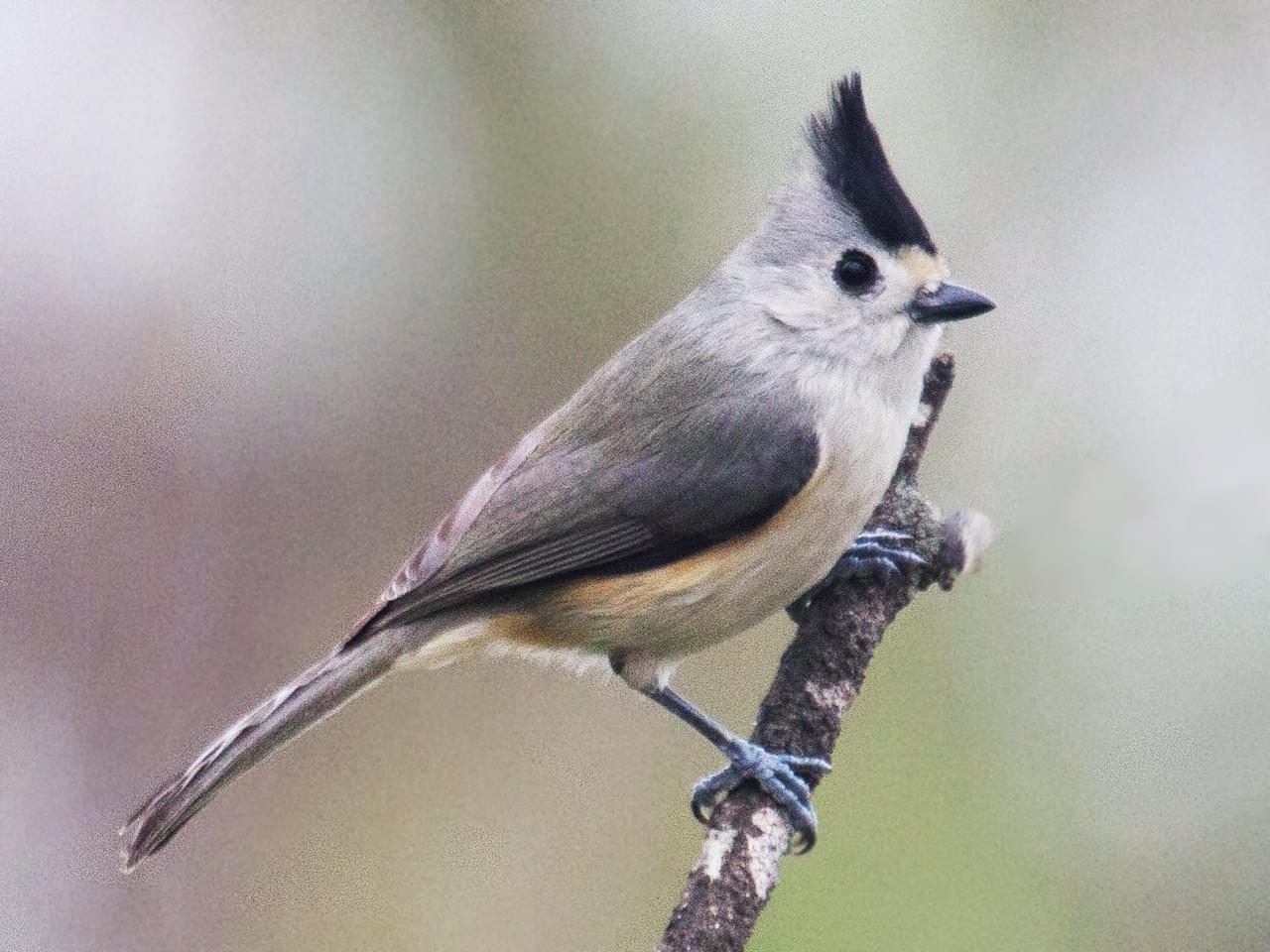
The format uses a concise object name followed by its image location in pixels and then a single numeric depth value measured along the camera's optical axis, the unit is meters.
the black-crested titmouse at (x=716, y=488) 5.02
